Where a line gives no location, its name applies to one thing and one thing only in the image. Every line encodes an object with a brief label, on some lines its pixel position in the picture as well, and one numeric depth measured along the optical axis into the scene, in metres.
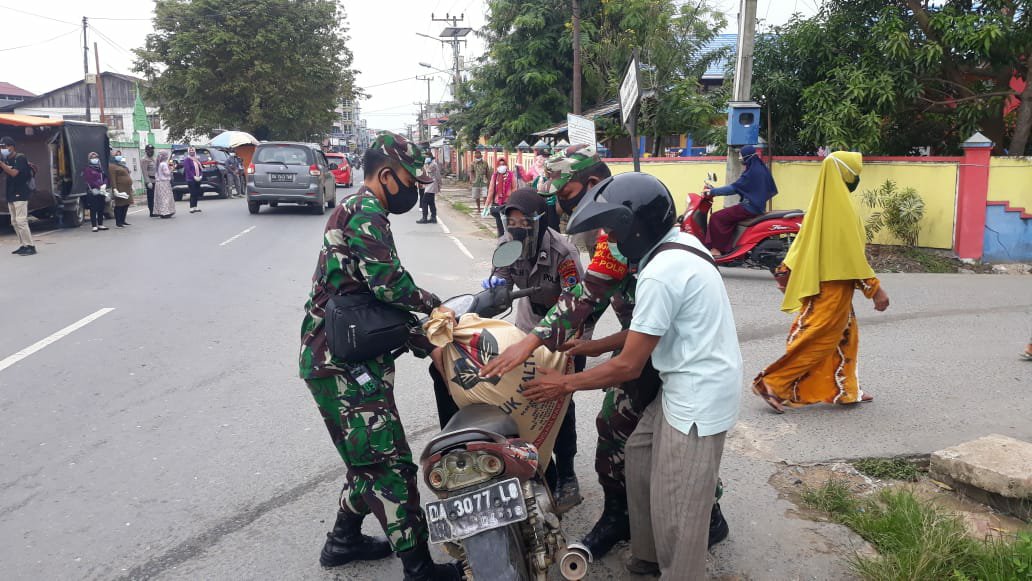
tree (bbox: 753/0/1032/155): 11.23
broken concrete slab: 3.46
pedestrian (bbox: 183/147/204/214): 20.73
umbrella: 30.39
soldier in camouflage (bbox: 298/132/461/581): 2.82
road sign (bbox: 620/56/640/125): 9.10
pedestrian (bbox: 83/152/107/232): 15.71
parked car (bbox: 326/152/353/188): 32.59
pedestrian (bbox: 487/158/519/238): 15.70
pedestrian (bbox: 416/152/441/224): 18.30
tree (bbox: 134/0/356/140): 38.12
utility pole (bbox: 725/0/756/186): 11.72
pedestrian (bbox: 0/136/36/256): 12.18
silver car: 18.94
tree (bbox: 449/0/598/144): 22.41
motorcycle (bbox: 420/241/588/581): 2.54
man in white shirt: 2.46
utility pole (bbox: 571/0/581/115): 17.23
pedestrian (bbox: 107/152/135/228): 16.45
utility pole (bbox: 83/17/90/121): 33.79
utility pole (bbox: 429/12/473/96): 50.56
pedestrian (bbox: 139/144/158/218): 18.36
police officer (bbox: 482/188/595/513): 3.73
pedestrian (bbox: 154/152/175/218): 18.31
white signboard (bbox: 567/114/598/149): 11.52
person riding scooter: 9.43
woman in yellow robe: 4.72
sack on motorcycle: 2.80
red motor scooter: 9.45
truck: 15.38
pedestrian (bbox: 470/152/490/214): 23.23
